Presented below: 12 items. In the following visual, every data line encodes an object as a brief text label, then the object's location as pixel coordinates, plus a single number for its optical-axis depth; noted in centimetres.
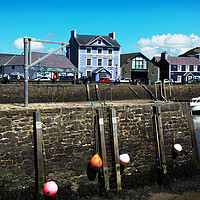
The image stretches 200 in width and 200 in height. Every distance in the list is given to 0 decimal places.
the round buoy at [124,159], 1136
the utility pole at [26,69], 1159
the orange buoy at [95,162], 1073
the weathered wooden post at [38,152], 1000
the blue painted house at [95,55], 4925
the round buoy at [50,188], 983
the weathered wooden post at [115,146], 1123
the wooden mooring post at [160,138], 1235
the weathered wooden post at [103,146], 1105
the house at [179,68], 6175
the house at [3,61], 4769
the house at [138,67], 5453
